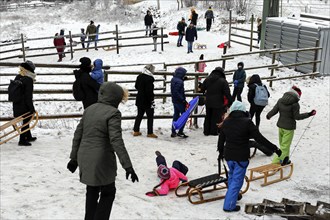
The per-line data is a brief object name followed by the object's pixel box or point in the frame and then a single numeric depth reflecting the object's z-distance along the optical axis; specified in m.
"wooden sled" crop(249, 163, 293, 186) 7.06
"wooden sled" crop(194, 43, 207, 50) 21.05
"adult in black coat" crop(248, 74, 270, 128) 9.05
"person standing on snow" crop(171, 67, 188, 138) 8.98
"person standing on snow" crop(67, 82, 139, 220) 4.05
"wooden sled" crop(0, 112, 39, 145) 7.15
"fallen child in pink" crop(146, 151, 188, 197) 6.41
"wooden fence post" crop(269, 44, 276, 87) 14.38
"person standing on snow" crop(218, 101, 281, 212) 5.71
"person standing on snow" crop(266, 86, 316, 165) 7.49
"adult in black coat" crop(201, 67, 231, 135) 9.05
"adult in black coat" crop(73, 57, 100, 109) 7.36
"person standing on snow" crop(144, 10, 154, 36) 24.36
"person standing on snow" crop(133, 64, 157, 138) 8.57
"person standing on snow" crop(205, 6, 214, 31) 26.05
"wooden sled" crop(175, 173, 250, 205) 6.27
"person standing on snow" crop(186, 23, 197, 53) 19.62
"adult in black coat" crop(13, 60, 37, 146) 7.32
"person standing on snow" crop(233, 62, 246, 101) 11.25
